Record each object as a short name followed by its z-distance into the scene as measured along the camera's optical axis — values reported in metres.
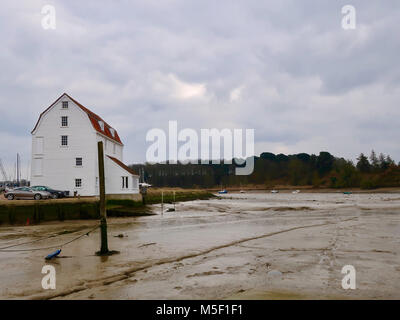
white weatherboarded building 37.16
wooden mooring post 13.47
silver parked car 31.88
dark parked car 32.85
